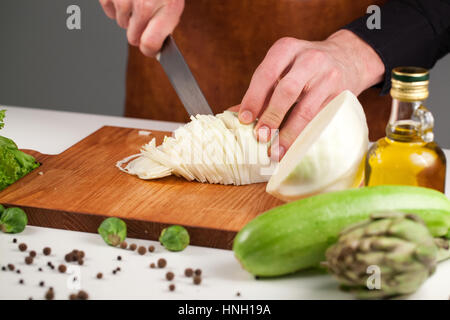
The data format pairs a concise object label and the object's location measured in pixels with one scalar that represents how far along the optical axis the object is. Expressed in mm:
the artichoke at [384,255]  1210
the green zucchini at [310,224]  1326
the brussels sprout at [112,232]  1551
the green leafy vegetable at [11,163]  1884
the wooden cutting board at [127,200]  1629
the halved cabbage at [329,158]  1578
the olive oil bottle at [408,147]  1503
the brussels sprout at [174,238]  1524
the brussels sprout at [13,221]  1632
